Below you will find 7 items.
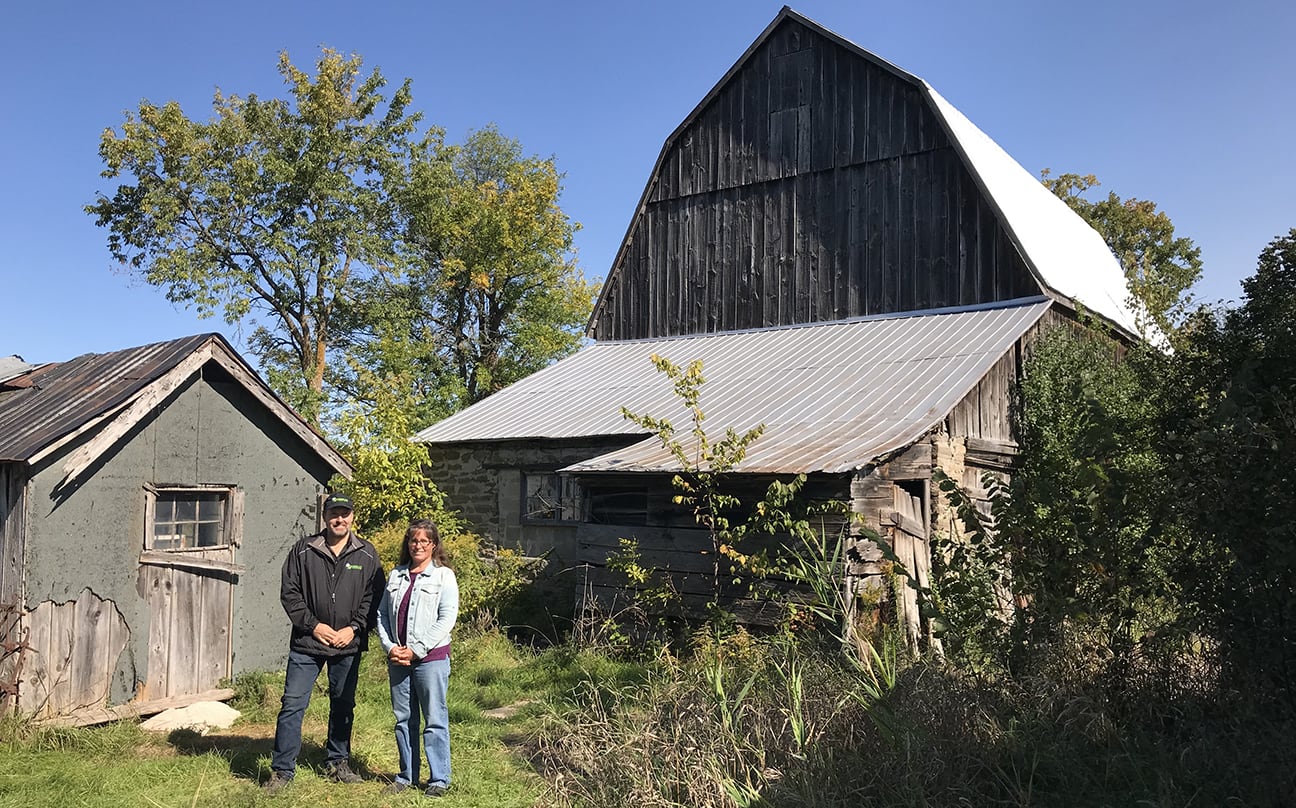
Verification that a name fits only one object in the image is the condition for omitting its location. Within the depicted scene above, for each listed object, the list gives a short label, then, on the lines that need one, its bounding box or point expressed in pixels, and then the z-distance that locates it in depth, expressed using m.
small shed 7.40
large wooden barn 10.49
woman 5.77
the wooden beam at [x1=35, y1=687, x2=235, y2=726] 7.34
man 6.00
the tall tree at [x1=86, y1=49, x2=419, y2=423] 22.59
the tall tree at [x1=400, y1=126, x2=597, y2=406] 26.30
